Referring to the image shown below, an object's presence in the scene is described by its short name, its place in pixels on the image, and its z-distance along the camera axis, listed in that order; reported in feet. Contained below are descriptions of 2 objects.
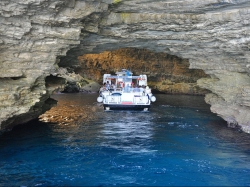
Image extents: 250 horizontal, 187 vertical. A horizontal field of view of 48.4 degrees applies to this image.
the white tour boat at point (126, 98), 75.46
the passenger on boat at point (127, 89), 79.56
